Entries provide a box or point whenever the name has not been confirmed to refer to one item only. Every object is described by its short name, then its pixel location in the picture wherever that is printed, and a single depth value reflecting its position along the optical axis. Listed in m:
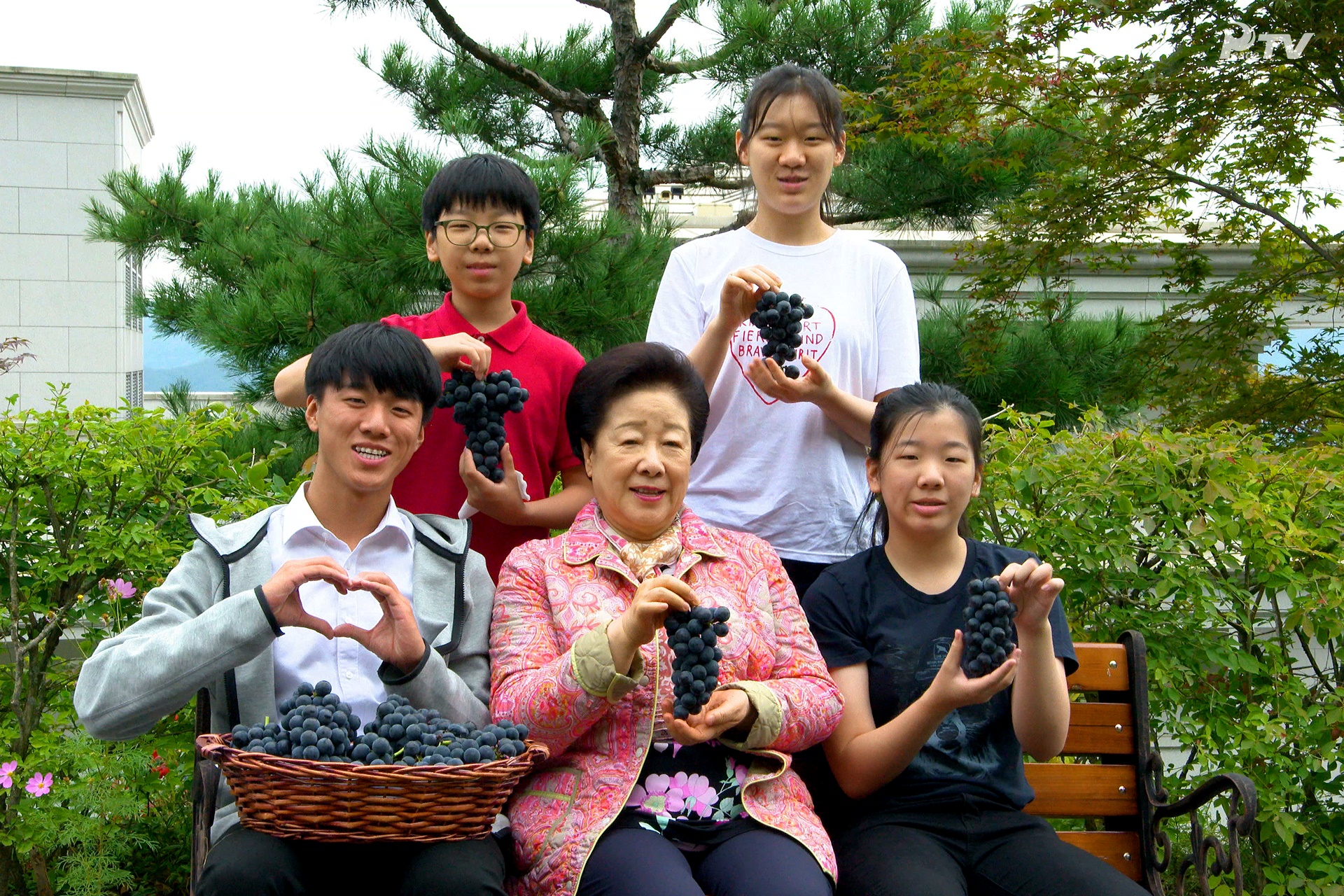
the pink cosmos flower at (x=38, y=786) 2.91
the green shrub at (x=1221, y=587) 2.98
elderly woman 1.87
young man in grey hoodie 1.78
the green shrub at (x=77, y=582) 3.01
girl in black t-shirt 2.04
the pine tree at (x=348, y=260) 5.72
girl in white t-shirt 2.48
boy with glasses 2.45
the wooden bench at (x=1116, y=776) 2.48
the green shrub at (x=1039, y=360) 6.95
